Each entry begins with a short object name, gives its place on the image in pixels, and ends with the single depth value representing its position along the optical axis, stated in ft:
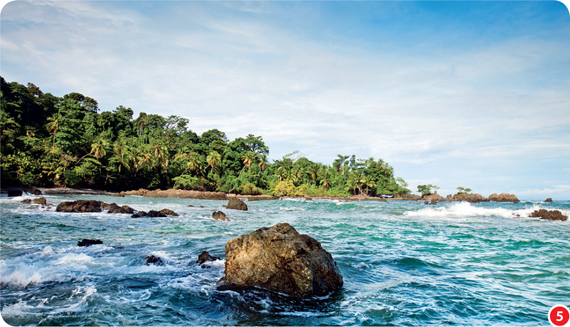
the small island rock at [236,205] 93.91
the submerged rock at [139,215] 57.22
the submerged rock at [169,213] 64.74
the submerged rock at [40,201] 72.42
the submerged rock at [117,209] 65.51
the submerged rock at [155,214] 60.23
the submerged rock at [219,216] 60.22
